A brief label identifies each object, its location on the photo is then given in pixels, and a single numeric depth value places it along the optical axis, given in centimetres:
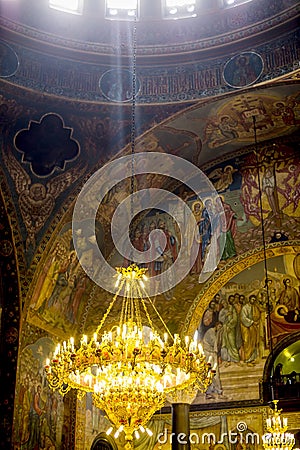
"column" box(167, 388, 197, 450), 1086
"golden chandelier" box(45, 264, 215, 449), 733
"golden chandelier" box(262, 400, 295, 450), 947
